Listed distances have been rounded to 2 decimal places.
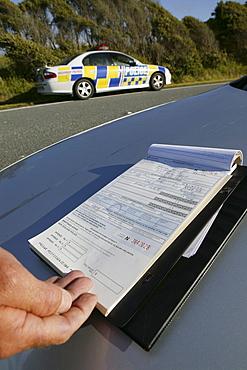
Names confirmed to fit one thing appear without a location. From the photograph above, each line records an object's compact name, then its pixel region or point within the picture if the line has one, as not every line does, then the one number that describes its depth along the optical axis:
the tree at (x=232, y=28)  12.58
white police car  5.38
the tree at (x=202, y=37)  11.70
